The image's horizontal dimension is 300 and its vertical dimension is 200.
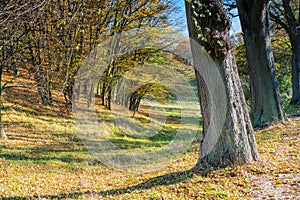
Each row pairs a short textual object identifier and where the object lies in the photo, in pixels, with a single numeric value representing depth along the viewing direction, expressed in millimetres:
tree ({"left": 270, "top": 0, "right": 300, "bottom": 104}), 13984
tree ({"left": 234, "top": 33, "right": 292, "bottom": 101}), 18553
